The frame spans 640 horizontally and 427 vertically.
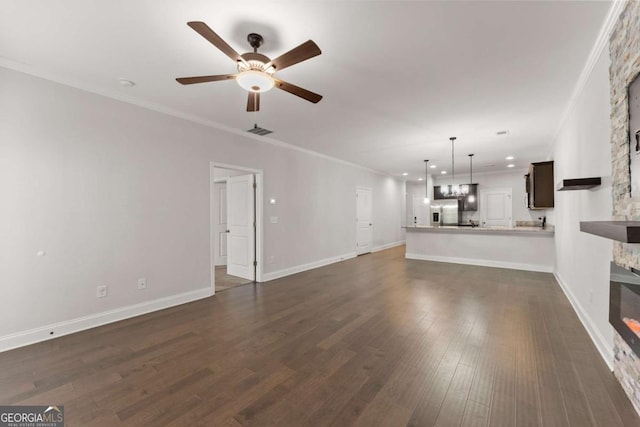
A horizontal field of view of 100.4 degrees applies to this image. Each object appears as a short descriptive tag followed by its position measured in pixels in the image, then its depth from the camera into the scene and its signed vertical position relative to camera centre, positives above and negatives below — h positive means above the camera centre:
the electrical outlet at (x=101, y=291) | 3.25 -0.94
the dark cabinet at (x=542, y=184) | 5.55 +0.57
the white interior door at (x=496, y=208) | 9.43 +0.14
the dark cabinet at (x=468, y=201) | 9.79 +0.40
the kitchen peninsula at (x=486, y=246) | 6.07 -0.88
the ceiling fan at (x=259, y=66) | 1.91 +1.18
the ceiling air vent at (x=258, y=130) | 4.31 +1.38
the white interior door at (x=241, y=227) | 5.31 -0.27
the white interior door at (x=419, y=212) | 11.20 +0.01
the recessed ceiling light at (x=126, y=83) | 3.05 +1.53
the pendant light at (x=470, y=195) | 9.23 +0.60
